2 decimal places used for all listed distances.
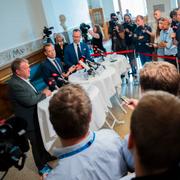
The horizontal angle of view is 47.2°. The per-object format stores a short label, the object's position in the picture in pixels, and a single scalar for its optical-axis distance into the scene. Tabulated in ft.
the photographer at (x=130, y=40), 15.53
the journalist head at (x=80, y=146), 2.97
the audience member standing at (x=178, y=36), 11.00
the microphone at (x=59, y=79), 9.80
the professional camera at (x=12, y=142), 3.15
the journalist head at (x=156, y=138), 1.77
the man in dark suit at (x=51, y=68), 10.00
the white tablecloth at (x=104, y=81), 9.58
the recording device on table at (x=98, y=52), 13.20
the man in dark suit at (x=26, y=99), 6.85
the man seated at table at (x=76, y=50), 11.90
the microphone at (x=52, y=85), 8.65
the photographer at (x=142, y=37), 13.45
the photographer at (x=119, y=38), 15.85
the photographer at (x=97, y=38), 16.53
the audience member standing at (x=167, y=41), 11.47
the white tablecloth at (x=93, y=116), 7.30
